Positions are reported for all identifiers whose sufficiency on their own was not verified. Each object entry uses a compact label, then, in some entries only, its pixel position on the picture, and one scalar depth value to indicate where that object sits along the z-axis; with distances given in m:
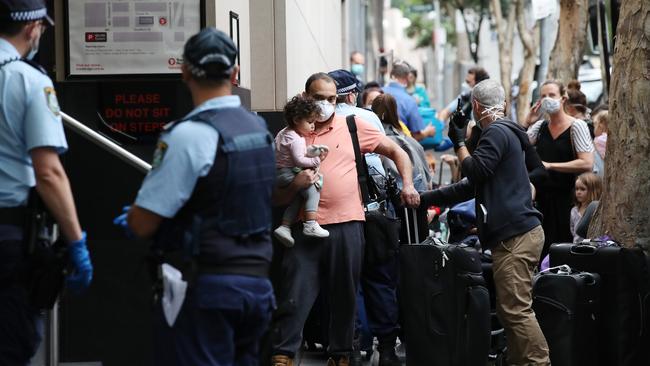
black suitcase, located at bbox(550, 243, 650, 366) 13.20
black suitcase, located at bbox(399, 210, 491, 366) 12.94
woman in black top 17.87
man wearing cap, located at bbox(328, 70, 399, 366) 14.16
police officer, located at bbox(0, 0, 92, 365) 7.84
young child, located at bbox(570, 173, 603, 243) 16.99
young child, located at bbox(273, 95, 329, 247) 12.37
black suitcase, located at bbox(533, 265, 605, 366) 13.03
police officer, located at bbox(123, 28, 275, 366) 7.68
